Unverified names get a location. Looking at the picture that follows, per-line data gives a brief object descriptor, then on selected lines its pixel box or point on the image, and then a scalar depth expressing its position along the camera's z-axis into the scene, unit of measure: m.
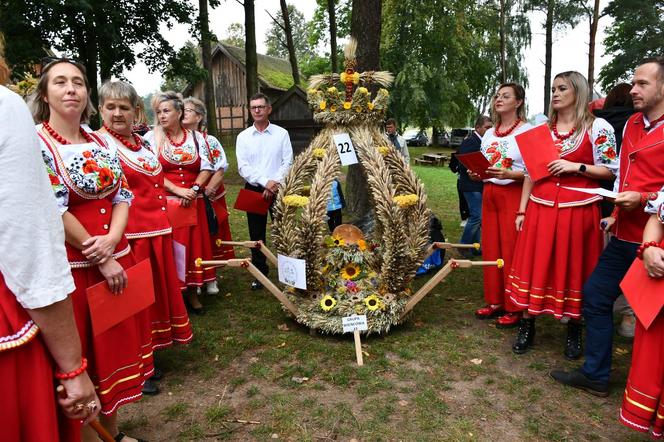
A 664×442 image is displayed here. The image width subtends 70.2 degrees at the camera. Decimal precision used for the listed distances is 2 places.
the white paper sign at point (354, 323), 3.73
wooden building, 27.75
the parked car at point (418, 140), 33.06
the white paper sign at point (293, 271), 3.77
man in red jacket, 2.53
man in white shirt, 5.27
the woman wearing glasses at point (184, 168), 4.23
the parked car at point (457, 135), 30.82
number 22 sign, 3.90
